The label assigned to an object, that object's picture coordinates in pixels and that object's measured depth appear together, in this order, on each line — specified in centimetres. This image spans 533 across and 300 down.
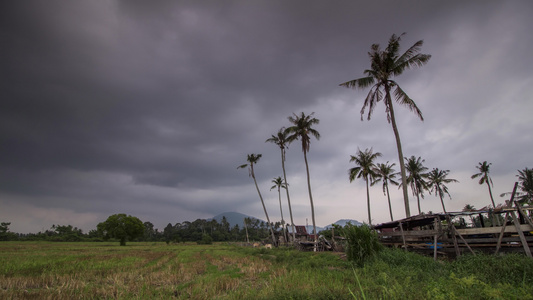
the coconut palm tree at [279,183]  4628
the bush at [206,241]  7125
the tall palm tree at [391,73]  1827
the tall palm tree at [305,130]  3284
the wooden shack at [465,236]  1071
